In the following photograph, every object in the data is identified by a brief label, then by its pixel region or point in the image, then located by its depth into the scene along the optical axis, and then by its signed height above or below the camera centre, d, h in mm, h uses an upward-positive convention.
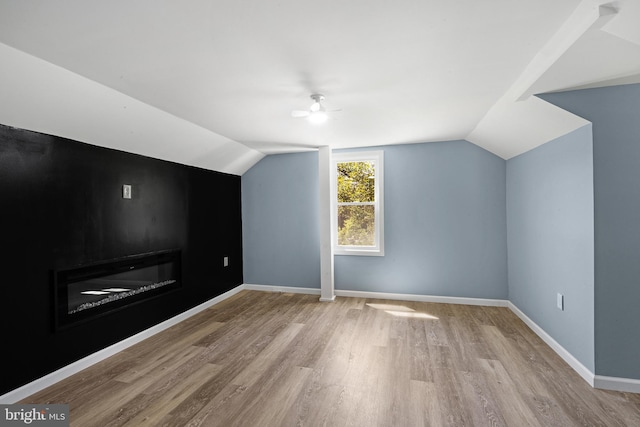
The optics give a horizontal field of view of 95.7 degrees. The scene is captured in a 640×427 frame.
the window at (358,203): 4414 +169
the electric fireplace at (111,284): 2426 -686
